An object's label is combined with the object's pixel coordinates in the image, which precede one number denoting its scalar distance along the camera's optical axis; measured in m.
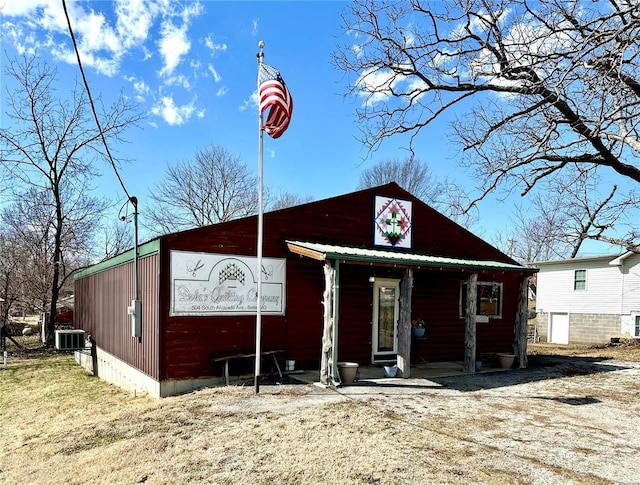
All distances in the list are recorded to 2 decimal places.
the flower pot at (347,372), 8.59
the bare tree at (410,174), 35.12
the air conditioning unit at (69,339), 13.61
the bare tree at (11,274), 19.51
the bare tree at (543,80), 5.77
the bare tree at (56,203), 19.48
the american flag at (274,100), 7.93
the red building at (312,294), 8.57
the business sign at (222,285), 8.58
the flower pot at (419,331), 11.19
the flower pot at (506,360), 11.48
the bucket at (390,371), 9.54
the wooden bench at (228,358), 8.71
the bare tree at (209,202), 33.81
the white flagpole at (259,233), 7.89
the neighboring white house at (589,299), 20.64
